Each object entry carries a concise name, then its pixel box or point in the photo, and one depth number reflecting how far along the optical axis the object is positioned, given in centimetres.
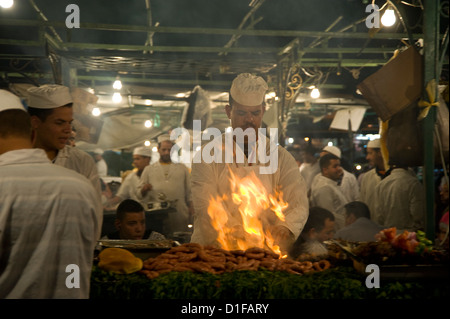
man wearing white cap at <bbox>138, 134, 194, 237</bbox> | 933
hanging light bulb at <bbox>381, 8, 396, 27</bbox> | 560
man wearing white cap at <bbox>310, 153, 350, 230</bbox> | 859
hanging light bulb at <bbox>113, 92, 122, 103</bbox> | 1058
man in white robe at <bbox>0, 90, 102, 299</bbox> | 279
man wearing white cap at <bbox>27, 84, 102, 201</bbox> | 453
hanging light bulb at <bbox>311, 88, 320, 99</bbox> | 1068
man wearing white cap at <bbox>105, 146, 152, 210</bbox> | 1043
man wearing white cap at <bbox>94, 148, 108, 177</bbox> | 1515
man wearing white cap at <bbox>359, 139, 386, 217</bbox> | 817
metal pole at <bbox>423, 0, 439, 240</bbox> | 479
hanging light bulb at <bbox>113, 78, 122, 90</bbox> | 953
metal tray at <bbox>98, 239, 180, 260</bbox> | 421
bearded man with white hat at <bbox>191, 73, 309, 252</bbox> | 478
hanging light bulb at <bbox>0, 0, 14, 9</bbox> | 592
